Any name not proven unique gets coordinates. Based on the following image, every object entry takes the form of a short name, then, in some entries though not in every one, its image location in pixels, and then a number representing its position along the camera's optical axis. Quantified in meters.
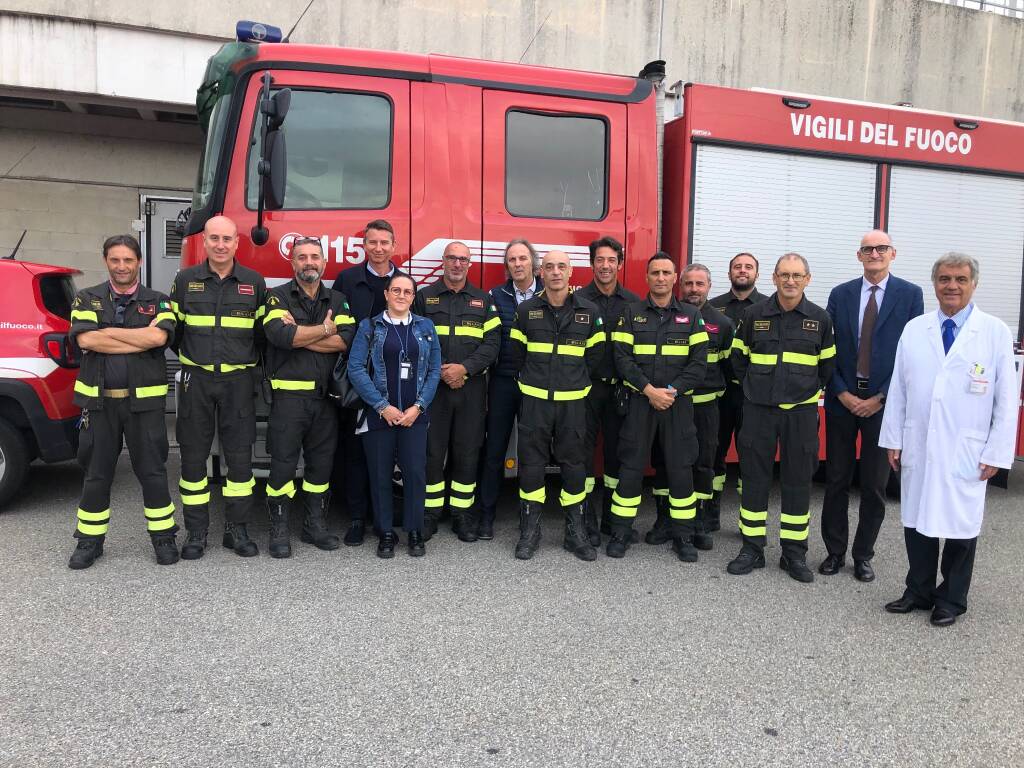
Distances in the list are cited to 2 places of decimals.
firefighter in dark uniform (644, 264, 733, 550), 4.59
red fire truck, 4.37
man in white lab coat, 3.52
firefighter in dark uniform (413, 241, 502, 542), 4.38
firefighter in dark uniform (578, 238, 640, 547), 4.50
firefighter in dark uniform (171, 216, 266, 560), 4.07
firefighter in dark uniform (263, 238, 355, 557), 4.10
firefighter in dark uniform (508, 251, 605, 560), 4.29
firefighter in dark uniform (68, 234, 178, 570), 3.94
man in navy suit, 4.16
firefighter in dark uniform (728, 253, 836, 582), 4.12
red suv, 4.88
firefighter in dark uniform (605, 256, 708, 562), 4.30
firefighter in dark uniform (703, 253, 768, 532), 4.80
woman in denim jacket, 4.18
